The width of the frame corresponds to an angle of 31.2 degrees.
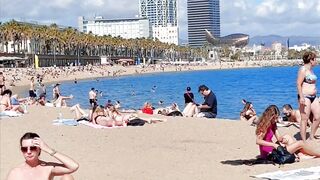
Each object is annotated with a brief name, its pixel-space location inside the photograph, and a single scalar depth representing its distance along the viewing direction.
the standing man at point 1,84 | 19.68
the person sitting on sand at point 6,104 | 17.86
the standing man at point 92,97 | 28.66
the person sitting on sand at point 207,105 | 15.47
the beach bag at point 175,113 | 17.66
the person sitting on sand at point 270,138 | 8.16
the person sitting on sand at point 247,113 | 16.66
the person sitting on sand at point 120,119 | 14.49
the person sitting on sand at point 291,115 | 13.17
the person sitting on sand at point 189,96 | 18.62
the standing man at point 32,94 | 31.76
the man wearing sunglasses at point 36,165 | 4.65
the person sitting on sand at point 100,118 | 14.40
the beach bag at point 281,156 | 8.20
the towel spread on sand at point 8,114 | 17.07
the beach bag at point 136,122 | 14.66
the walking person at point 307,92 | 9.20
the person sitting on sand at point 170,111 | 17.75
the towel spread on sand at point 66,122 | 15.12
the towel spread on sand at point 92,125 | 14.17
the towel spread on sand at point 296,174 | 7.14
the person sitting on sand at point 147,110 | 19.45
